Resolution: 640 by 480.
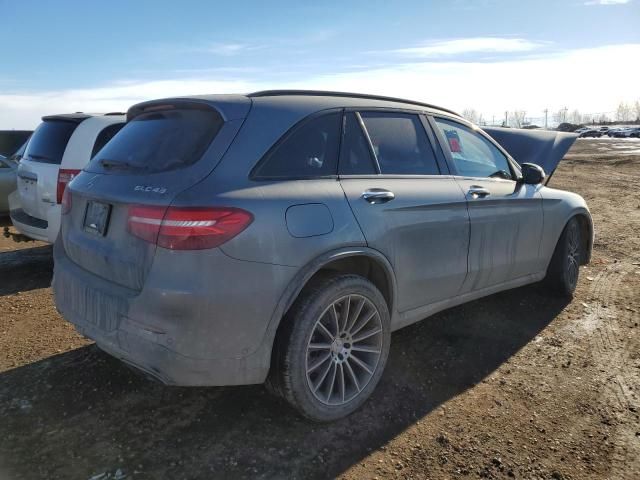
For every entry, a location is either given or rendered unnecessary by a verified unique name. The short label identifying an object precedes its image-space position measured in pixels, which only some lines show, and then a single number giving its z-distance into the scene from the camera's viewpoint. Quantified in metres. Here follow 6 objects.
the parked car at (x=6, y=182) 8.31
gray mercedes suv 2.47
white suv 5.36
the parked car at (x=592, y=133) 76.19
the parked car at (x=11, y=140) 11.36
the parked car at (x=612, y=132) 72.59
